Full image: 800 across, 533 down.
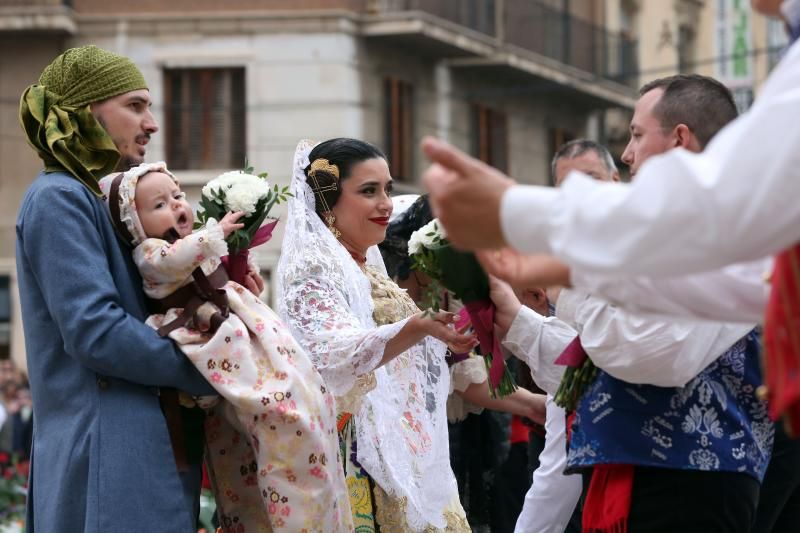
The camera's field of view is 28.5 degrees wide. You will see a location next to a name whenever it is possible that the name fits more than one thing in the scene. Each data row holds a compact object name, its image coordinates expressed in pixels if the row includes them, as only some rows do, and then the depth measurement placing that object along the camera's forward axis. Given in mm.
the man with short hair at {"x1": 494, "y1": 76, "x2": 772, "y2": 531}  4379
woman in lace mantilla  5527
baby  4703
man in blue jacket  4605
